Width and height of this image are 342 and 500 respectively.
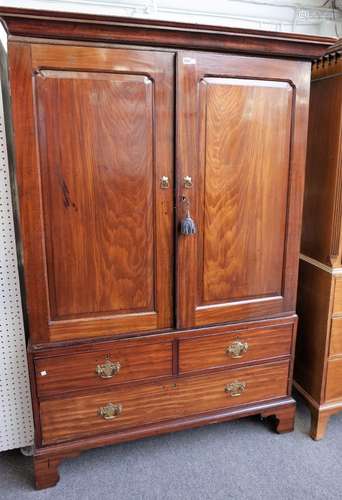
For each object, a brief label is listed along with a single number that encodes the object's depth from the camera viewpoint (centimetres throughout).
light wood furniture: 156
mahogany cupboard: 124
